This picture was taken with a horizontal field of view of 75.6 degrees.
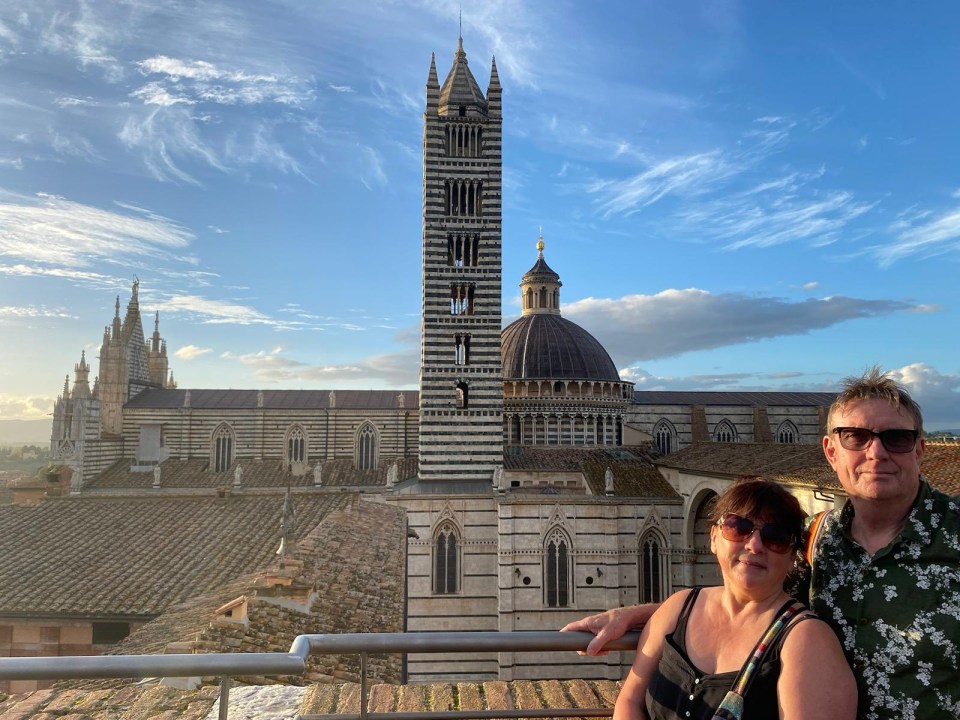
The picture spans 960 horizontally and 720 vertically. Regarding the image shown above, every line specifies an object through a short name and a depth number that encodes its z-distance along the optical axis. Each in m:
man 2.13
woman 2.00
